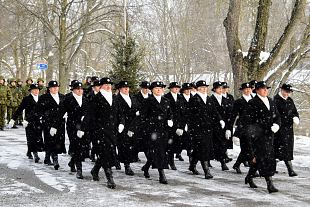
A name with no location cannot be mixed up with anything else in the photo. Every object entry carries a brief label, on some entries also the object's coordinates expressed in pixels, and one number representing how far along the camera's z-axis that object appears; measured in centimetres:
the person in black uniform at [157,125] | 990
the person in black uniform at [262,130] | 909
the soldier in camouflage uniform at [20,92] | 2202
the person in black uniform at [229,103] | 1217
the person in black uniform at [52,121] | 1134
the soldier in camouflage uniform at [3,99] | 1994
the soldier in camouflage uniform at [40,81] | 2032
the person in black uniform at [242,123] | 971
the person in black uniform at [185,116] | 1157
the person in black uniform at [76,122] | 1030
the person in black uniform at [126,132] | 1109
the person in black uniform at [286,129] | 1102
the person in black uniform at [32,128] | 1221
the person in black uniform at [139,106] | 1155
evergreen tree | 2050
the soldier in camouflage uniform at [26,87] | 2197
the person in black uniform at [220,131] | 1170
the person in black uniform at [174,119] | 1176
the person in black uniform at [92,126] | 960
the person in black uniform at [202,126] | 1053
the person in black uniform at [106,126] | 939
